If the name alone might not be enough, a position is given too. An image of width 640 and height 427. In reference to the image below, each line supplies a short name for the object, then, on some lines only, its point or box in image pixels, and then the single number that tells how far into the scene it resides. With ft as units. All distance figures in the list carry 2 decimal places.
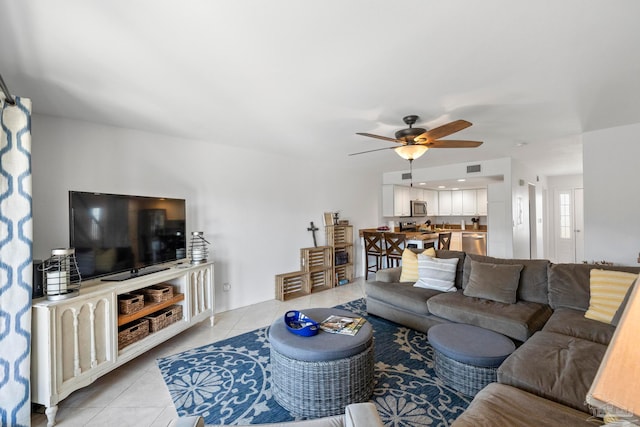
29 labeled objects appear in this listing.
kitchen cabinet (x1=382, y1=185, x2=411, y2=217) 21.13
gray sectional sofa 4.35
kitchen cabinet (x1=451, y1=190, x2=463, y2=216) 23.40
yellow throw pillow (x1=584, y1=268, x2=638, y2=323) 7.06
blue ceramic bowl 6.76
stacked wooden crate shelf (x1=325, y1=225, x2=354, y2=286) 17.33
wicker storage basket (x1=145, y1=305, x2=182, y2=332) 8.84
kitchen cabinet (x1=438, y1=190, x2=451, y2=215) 24.06
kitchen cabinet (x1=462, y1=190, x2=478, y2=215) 22.53
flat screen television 7.48
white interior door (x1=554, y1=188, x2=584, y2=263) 23.11
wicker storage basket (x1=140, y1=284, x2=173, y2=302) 9.17
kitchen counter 17.88
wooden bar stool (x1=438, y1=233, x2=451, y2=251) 16.58
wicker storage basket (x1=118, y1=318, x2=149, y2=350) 7.84
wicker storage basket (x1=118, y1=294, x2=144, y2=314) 8.04
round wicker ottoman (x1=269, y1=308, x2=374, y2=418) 6.06
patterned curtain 5.65
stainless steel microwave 22.11
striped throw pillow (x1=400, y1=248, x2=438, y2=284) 11.76
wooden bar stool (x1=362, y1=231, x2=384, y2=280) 18.07
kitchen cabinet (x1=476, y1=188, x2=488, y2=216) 22.00
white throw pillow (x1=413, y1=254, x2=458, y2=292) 10.57
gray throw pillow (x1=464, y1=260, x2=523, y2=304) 9.02
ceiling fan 8.74
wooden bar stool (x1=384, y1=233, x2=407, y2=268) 17.00
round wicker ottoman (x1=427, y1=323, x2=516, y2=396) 6.31
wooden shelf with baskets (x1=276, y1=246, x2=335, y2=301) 14.76
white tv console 6.00
